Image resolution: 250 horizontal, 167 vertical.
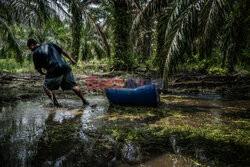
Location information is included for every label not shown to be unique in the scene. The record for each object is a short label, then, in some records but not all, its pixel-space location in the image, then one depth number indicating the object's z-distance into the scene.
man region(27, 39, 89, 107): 3.33
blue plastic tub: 3.23
